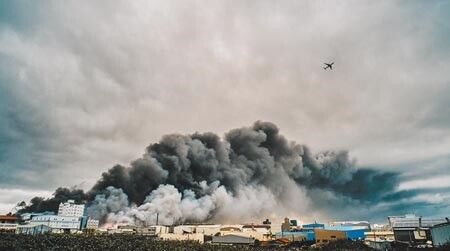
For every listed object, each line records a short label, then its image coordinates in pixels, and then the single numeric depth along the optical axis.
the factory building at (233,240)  67.00
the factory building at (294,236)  69.20
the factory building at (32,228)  75.53
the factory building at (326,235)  66.34
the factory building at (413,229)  66.54
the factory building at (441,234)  45.12
